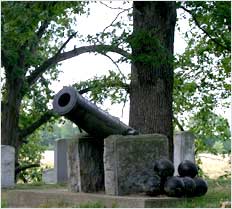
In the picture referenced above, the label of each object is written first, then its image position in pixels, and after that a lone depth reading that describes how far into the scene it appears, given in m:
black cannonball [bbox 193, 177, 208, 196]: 13.36
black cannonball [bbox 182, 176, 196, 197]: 13.00
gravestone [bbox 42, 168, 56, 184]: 23.59
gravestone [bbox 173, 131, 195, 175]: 21.35
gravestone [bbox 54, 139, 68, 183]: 22.34
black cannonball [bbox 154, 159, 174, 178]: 13.06
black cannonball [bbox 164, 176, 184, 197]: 12.77
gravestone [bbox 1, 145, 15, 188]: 18.83
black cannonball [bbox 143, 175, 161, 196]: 12.89
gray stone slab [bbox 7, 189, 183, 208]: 12.24
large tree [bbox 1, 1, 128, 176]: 25.96
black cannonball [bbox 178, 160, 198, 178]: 13.53
